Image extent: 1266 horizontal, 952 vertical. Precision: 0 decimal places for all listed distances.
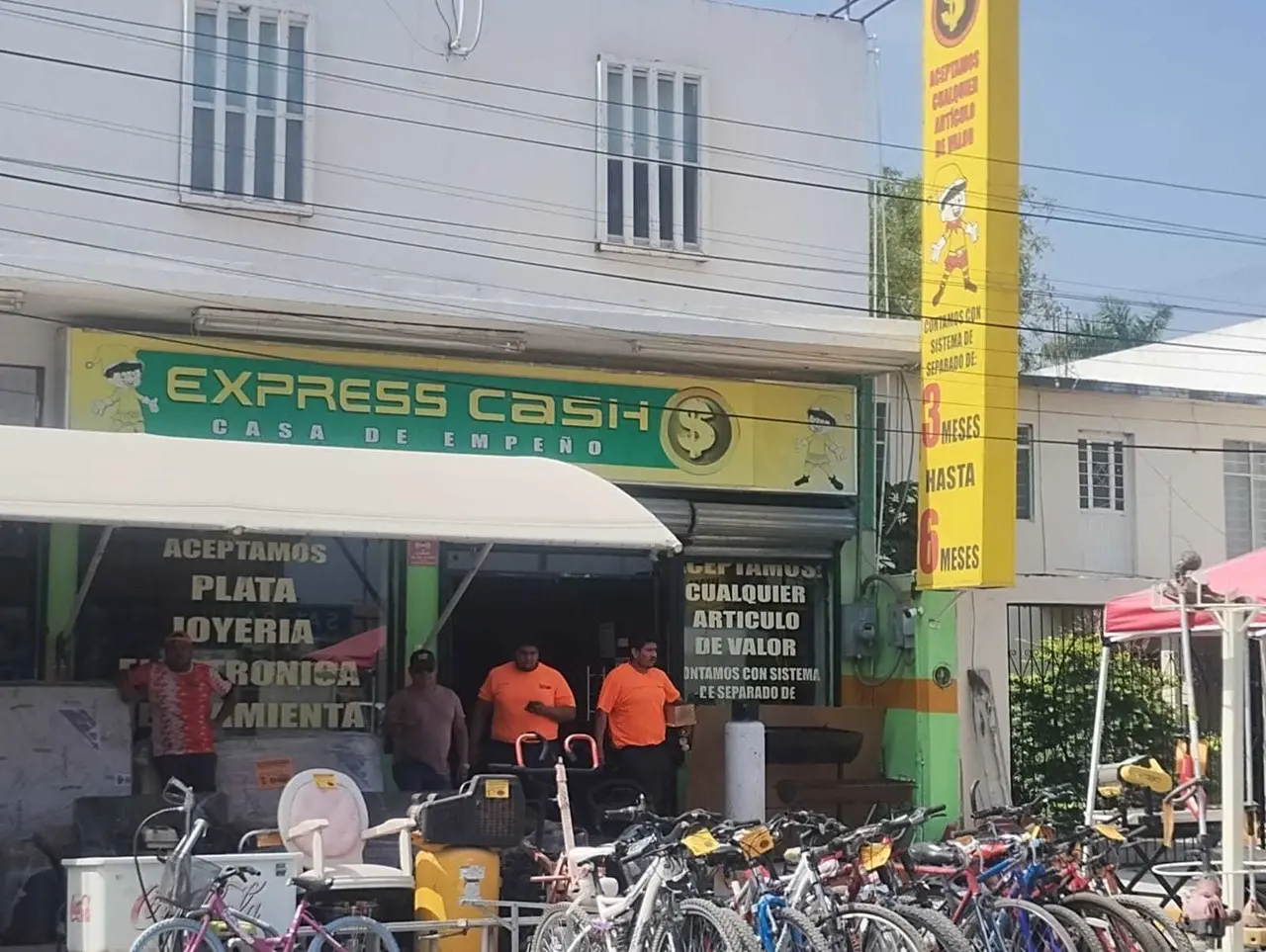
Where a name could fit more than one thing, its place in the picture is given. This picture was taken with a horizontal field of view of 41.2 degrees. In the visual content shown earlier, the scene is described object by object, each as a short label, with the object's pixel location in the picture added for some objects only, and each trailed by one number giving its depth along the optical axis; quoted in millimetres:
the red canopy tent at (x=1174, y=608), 10891
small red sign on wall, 14164
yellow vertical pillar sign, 13562
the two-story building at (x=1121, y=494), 17766
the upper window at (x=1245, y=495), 19922
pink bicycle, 7473
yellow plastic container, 9141
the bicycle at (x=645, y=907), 7559
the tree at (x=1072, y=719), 16547
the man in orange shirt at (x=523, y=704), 12859
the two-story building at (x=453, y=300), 13234
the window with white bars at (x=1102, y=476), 18844
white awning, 9773
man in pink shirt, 12773
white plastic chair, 8875
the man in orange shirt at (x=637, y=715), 13055
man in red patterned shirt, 11844
